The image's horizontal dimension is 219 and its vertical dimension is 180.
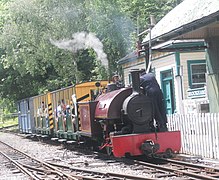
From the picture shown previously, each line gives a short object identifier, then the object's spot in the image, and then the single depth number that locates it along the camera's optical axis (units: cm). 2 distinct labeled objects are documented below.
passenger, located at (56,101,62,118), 1877
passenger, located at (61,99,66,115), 1798
